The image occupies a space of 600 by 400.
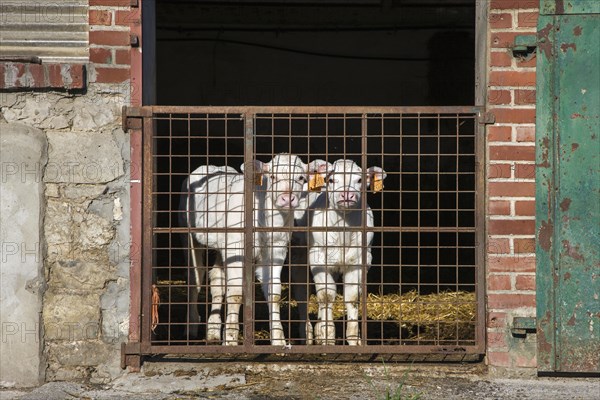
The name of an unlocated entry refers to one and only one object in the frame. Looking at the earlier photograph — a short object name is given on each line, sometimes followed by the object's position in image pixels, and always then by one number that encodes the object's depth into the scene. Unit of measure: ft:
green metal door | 32.23
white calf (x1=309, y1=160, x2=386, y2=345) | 38.24
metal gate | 33.04
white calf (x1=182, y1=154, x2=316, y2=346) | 37.60
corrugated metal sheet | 32.79
